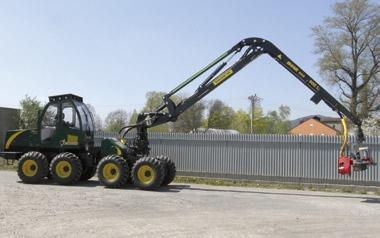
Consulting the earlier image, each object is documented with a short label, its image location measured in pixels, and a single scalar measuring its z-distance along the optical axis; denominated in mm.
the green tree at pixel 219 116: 93488
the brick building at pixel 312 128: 117138
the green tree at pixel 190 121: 84000
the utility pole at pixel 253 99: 92881
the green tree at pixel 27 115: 36594
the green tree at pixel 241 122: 103500
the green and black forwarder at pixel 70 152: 19344
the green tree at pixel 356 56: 52438
